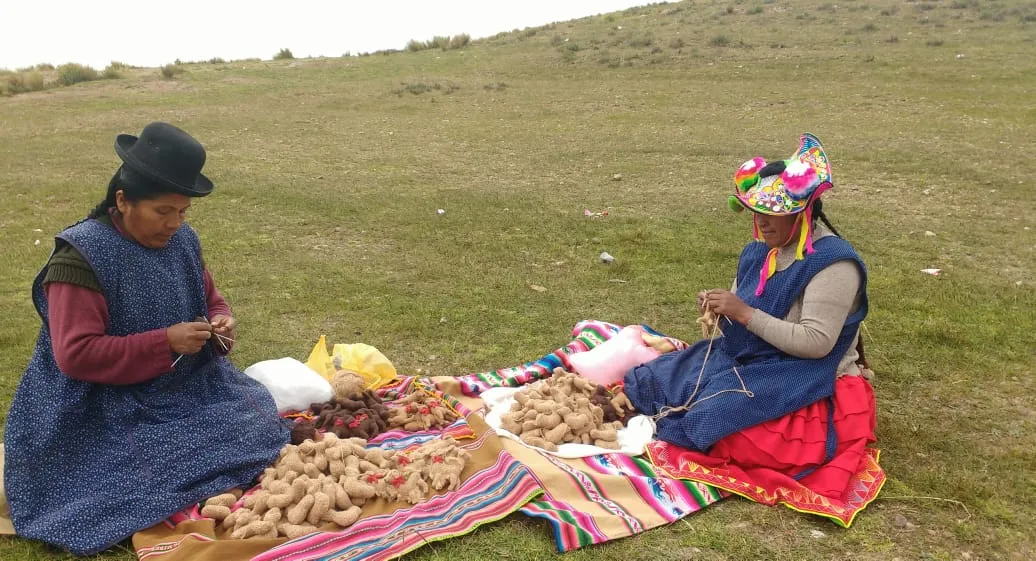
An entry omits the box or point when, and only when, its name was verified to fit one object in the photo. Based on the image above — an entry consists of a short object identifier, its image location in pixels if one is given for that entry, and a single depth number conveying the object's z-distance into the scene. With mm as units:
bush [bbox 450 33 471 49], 25438
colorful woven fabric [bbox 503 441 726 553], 3186
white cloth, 3818
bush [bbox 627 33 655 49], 21719
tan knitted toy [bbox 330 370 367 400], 4312
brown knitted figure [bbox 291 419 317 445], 3814
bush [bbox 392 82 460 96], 18078
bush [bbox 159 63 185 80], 20641
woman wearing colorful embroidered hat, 3500
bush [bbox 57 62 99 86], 20312
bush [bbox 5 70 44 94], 18797
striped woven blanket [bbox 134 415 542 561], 2943
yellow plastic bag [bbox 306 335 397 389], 4566
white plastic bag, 4133
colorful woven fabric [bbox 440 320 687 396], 4562
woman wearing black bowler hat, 2973
